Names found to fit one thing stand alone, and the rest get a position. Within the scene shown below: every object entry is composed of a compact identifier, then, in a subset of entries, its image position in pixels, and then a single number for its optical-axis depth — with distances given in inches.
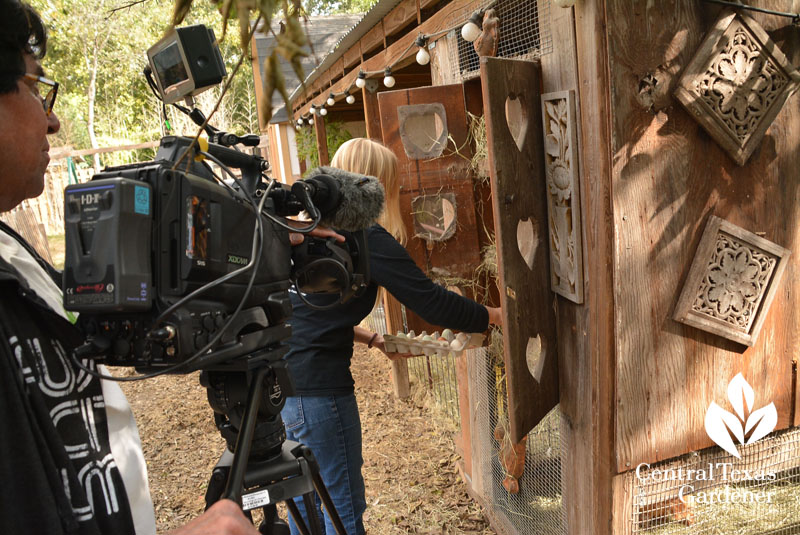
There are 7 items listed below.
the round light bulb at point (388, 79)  121.7
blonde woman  71.4
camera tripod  44.3
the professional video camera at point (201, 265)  33.3
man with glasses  31.7
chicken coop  60.4
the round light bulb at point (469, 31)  80.1
